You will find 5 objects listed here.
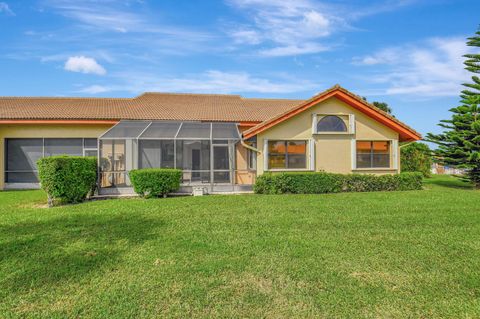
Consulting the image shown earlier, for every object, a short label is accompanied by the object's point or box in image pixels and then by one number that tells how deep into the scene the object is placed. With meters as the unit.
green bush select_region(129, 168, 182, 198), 13.48
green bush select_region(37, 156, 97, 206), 11.96
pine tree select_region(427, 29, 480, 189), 18.64
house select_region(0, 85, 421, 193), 16.38
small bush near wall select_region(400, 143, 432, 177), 23.91
